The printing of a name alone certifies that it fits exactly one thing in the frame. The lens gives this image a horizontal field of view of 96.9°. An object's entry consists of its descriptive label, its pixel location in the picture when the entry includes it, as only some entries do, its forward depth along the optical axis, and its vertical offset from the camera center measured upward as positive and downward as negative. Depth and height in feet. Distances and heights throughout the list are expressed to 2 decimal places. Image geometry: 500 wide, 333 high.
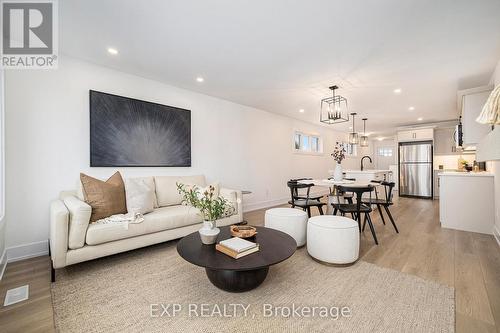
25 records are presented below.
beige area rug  4.83 -3.46
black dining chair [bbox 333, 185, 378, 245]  9.48 -1.90
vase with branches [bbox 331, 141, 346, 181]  12.59 -0.41
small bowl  6.76 -2.06
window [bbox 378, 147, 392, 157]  34.01 +2.10
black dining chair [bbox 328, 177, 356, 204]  12.25 -1.83
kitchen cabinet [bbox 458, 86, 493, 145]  11.22 +2.73
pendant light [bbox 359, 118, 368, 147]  19.63 +2.13
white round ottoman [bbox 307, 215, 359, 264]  7.39 -2.60
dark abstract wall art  9.82 +1.64
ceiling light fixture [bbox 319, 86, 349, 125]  11.48 +4.35
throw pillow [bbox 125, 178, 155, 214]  8.88 -1.26
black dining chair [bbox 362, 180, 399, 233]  10.94 -1.84
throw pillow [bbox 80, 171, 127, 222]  8.02 -1.15
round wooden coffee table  5.20 -2.30
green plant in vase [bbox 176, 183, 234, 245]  6.21 -1.23
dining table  11.35 -0.96
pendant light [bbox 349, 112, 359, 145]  18.03 +2.13
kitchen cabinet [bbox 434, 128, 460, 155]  23.23 +2.42
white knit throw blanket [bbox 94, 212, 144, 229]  7.86 -1.93
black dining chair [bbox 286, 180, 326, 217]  11.21 -1.92
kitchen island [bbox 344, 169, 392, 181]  17.04 -0.79
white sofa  6.77 -2.26
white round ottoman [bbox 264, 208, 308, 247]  9.02 -2.39
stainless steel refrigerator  22.30 -0.47
